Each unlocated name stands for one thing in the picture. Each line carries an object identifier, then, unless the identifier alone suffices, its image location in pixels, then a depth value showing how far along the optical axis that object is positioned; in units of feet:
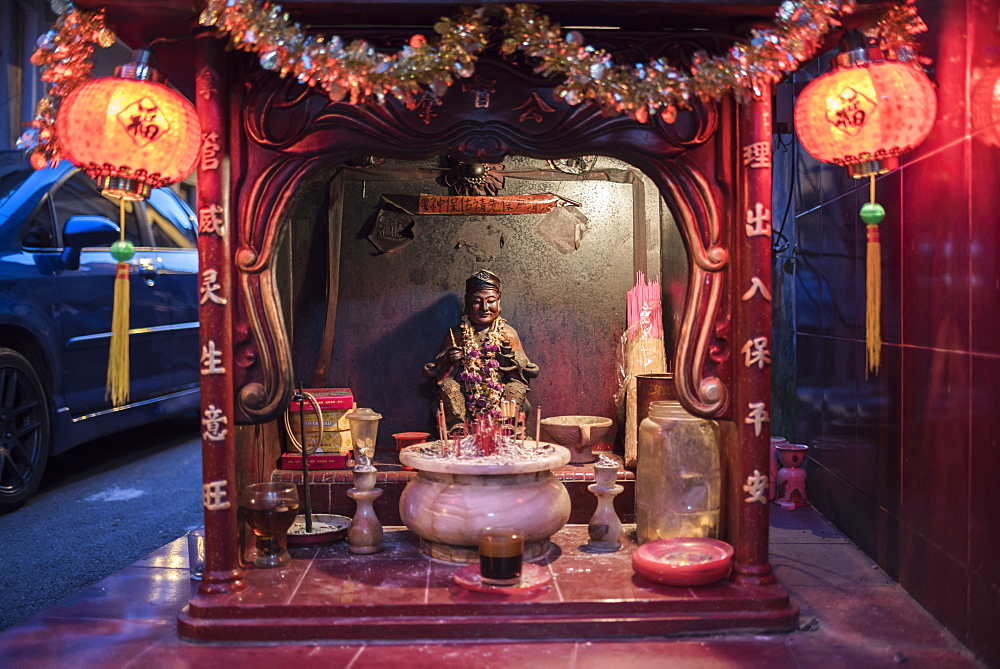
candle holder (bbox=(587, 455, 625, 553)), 13.01
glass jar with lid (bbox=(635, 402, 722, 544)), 12.57
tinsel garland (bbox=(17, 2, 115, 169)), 10.12
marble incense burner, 12.16
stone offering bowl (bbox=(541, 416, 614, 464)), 15.60
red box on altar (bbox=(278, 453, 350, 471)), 15.56
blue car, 17.19
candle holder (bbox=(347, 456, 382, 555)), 13.00
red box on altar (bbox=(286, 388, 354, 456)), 15.65
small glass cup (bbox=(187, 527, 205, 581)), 12.19
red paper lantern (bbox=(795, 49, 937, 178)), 9.85
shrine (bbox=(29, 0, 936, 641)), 10.50
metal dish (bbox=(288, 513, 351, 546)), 13.35
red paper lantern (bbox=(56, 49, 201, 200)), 9.80
